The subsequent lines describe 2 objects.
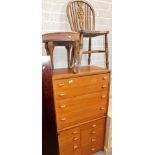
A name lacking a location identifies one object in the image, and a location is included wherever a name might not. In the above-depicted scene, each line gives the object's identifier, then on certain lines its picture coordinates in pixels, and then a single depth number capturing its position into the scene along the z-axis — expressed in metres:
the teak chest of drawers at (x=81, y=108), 2.09
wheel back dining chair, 2.33
